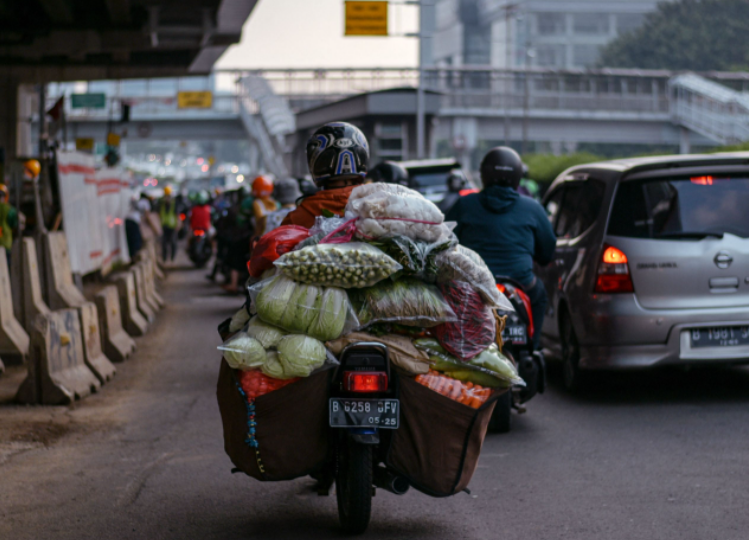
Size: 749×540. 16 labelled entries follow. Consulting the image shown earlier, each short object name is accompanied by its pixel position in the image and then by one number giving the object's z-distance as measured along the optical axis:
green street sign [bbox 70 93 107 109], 34.06
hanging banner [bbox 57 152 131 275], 15.05
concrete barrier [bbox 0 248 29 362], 10.80
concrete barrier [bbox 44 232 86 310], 12.15
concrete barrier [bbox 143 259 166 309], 17.65
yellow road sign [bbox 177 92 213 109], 65.56
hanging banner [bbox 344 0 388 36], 33.69
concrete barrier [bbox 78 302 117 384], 9.87
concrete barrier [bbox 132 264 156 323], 15.33
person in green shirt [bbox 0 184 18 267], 13.84
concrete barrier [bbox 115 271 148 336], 13.80
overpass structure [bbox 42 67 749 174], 65.12
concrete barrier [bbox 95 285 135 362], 11.30
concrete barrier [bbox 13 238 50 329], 11.47
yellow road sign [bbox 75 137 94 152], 33.43
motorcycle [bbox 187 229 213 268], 28.92
